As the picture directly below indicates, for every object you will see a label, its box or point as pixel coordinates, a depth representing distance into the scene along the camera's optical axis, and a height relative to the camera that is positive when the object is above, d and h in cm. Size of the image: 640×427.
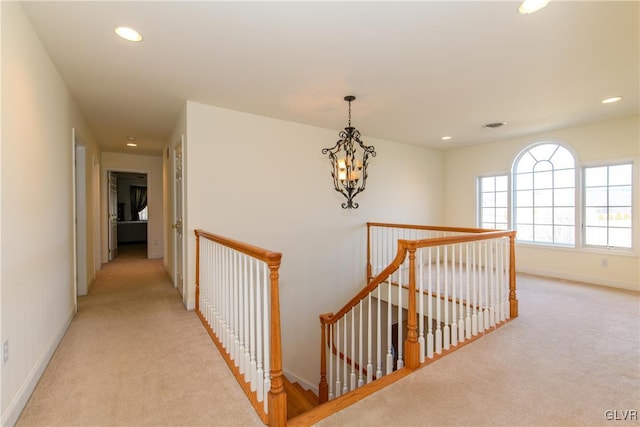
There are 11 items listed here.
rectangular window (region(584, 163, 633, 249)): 429 +2
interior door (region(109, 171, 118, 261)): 663 -24
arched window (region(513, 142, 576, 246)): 485 +21
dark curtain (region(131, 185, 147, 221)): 988 +29
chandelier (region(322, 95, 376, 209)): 393 +59
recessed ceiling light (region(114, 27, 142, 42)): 207 +128
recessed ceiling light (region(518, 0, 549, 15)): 182 +128
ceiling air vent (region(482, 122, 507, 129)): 443 +127
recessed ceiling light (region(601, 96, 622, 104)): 346 +129
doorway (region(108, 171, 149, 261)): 915 -8
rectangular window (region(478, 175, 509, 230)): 565 +11
